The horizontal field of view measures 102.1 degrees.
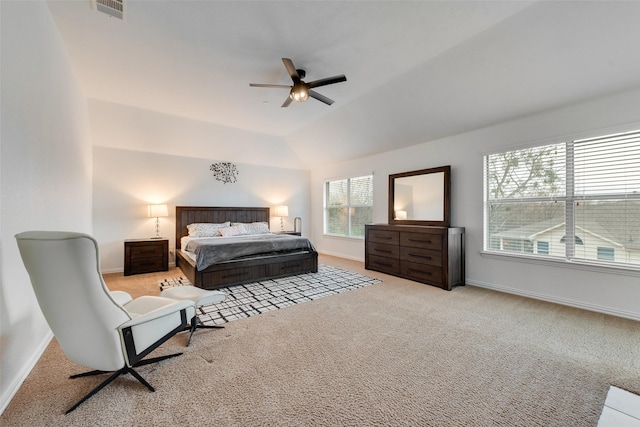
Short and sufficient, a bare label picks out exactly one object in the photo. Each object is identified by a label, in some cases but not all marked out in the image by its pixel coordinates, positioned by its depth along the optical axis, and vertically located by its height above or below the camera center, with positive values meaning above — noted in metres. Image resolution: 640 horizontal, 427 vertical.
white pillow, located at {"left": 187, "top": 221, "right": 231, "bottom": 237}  5.32 -0.35
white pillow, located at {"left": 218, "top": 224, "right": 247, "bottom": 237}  5.41 -0.39
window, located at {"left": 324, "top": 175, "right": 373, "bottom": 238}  6.11 +0.18
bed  3.87 -0.82
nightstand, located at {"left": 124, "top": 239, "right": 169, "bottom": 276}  4.69 -0.81
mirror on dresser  4.38 +0.29
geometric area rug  3.03 -1.16
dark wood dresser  3.90 -0.67
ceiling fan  2.87 +1.51
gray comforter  3.81 -0.56
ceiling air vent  2.25 +1.83
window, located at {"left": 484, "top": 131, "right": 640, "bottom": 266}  2.86 +0.17
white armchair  1.38 -0.57
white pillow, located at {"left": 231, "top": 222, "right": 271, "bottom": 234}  5.87 -0.34
